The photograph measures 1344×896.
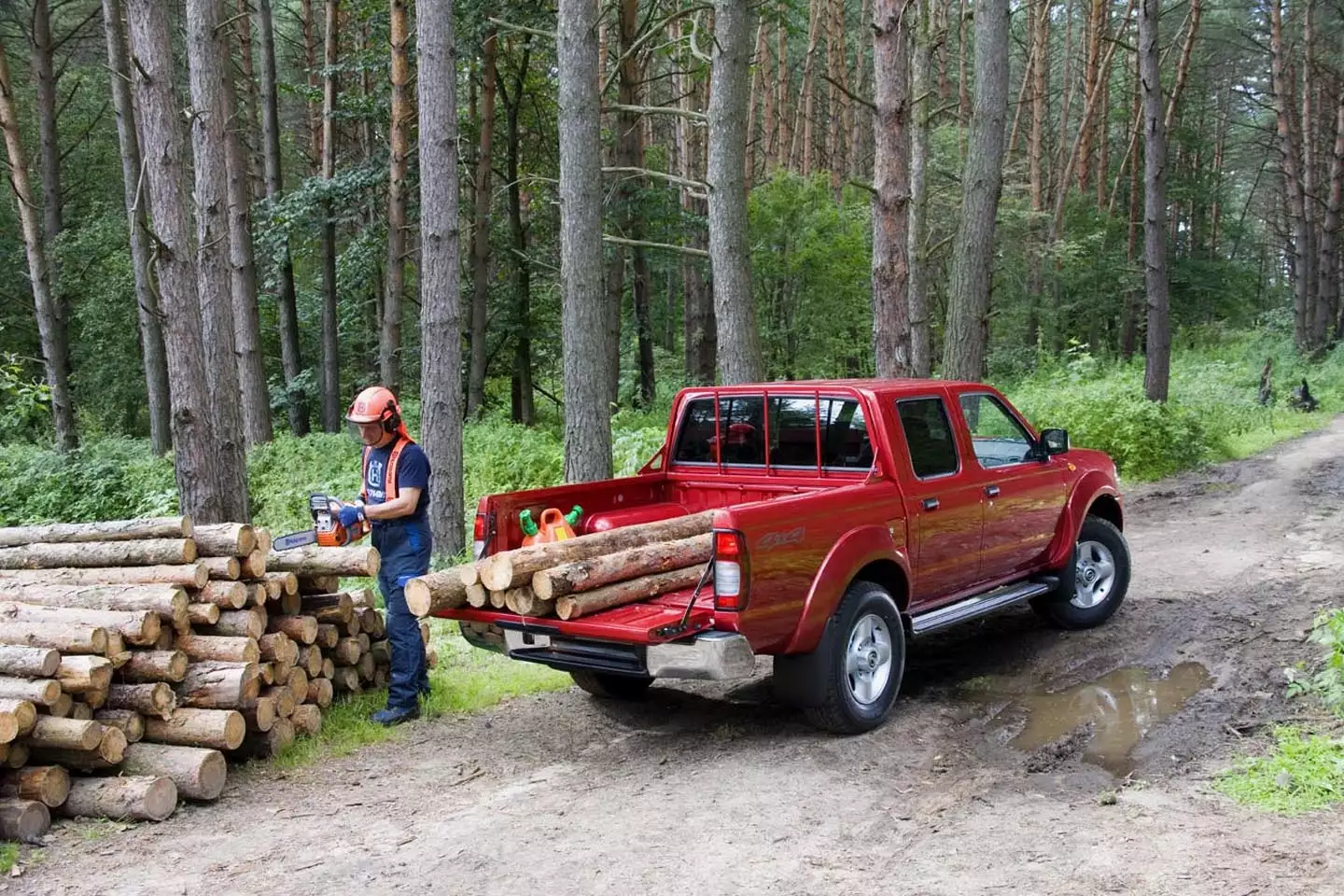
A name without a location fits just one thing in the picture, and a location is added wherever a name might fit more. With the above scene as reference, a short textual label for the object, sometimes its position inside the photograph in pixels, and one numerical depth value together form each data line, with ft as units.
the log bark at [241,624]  20.62
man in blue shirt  22.45
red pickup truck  18.80
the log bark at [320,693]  22.43
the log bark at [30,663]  17.92
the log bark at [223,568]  20.71
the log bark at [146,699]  19.13
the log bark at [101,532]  21.08
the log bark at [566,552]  19.33
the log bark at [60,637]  18.71
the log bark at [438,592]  19.89
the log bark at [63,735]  17.58
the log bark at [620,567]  19.33
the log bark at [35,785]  17.31
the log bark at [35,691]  17.52
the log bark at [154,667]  19.39
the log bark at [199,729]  19.21
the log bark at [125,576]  20.45
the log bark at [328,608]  23.07
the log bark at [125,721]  18.89
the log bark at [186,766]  18.42
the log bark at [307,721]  21.58
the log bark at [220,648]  20.20
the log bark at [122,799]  17.67
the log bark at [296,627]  21.88
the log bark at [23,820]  16.78
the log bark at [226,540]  20.84
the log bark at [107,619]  19.27
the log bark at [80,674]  18.26
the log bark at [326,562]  22.22
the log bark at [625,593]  19.42
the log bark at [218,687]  19.75
